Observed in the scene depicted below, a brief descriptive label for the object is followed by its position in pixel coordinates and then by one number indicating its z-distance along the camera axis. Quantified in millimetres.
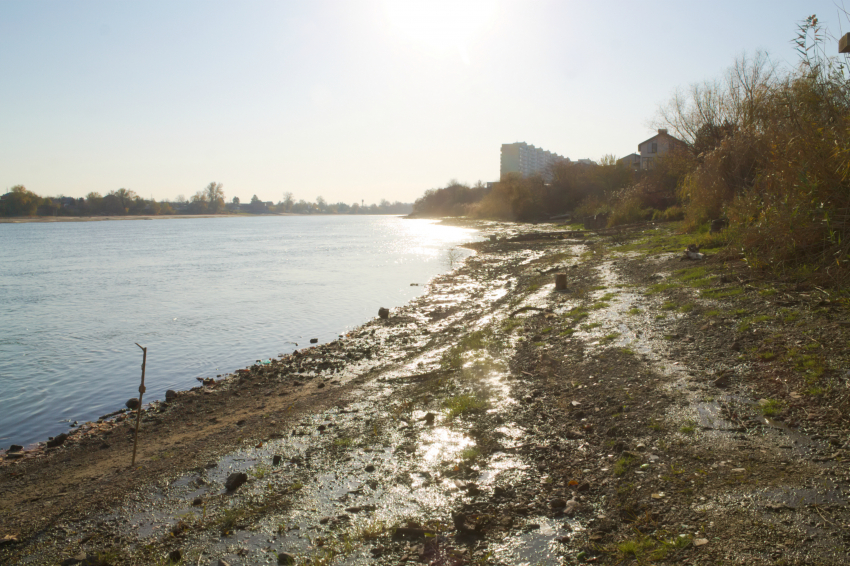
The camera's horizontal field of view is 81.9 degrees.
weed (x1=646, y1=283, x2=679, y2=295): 13969
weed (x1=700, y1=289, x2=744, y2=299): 11259
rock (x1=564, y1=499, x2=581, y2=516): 5223
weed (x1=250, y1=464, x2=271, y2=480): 6957
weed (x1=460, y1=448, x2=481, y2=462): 6744
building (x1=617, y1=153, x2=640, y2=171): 93612
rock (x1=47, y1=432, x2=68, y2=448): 9516
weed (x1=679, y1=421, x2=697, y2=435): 6188
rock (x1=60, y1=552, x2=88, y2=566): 5318
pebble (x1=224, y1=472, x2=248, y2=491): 6641
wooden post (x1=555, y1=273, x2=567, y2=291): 18328
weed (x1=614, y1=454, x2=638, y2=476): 5738
